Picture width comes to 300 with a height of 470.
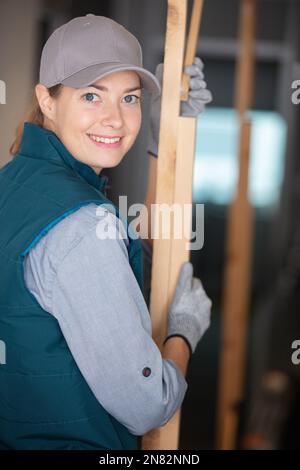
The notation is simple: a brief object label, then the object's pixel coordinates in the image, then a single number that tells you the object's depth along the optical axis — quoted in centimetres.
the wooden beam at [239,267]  286
